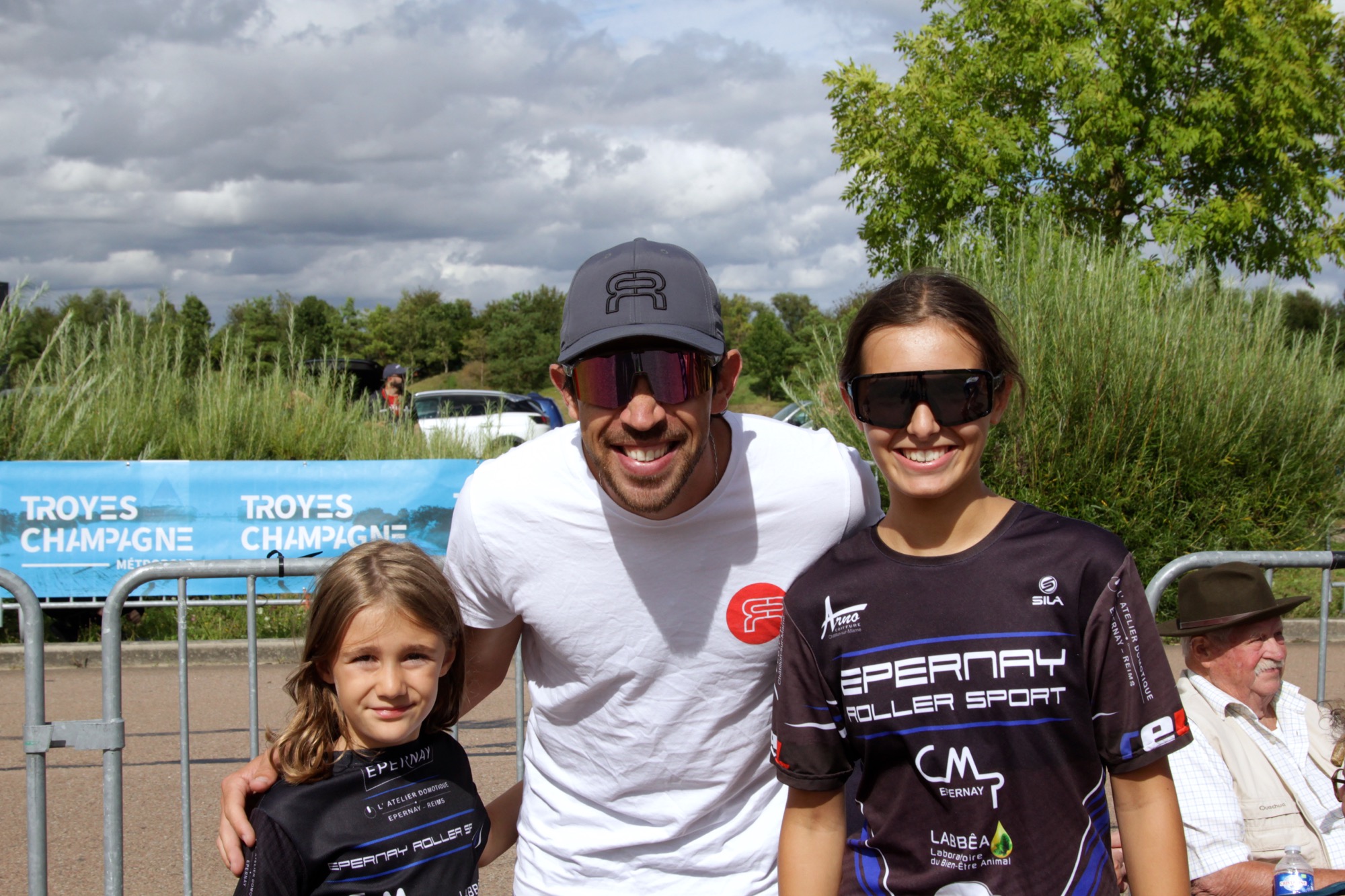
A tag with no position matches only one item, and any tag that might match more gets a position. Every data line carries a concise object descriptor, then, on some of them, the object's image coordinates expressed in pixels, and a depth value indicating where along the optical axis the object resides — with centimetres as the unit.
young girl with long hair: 199
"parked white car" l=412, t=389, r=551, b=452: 1245
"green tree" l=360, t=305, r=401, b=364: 6412
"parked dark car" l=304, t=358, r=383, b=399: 1964
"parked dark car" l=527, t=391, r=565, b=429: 1973
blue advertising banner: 786
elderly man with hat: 295
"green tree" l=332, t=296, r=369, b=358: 5359
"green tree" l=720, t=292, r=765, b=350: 6026
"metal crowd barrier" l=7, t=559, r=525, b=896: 298
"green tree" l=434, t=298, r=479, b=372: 5928
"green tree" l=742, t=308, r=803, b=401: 4522
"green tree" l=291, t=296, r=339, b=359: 4991
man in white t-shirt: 205
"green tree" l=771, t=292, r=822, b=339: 7225
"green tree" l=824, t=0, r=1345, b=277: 1272
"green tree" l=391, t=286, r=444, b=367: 6009
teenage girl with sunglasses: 170
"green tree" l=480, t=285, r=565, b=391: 4956
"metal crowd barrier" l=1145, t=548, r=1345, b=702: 325
